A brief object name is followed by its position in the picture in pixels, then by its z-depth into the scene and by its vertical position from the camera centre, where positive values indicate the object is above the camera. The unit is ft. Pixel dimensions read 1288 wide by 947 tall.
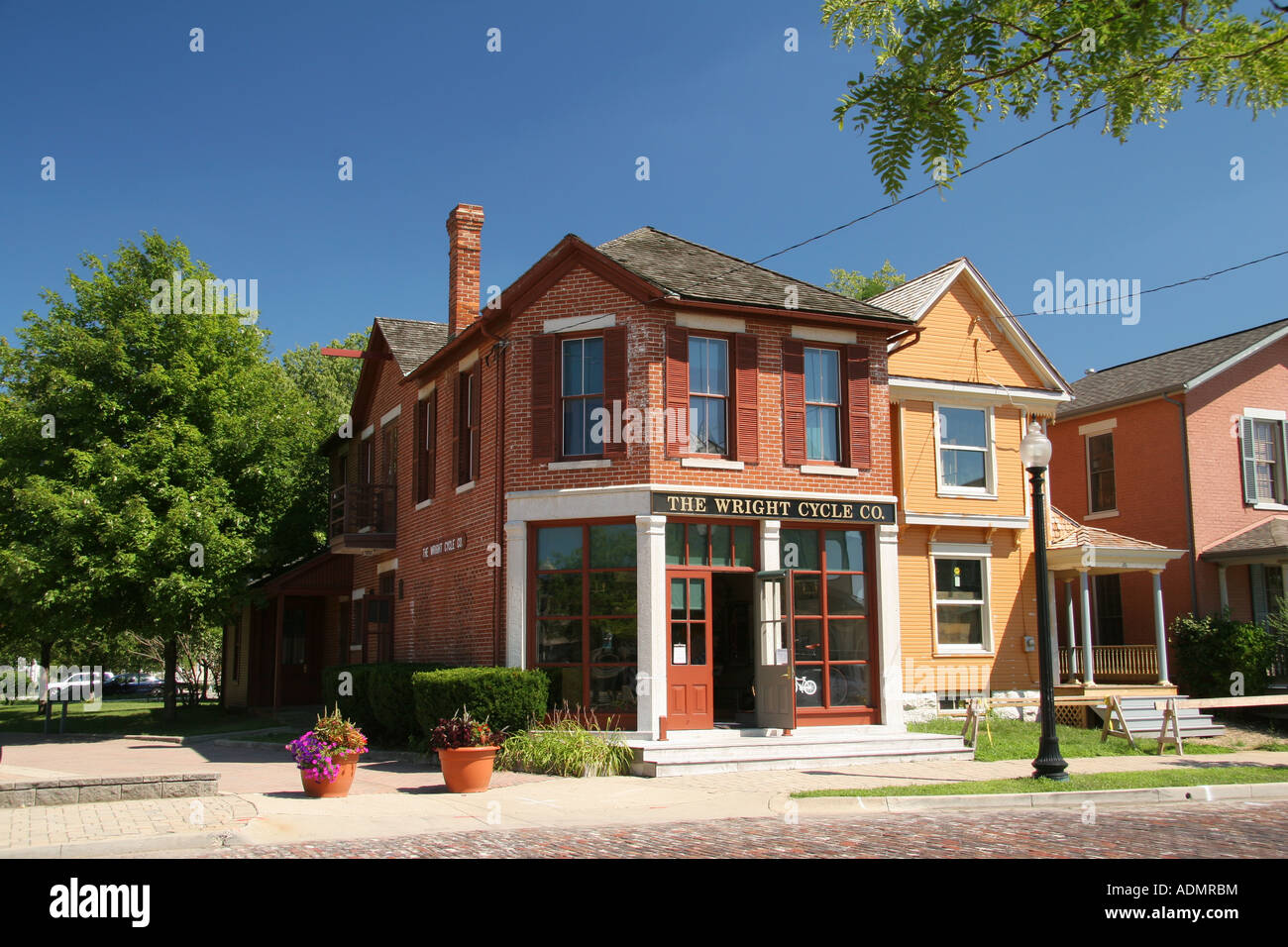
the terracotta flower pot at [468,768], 43.73 -6.30
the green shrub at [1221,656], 72.74 -3.59
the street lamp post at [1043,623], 42.57 -0.73
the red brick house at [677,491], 54.75 +6.23
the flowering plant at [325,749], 42.09 -5.30
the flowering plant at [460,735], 44.42 -5.06
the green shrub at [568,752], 49.47 -6.58
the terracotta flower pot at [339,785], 42.27 -6.71
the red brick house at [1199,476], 78.64 +9.60
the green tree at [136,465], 76.13 +11.42
